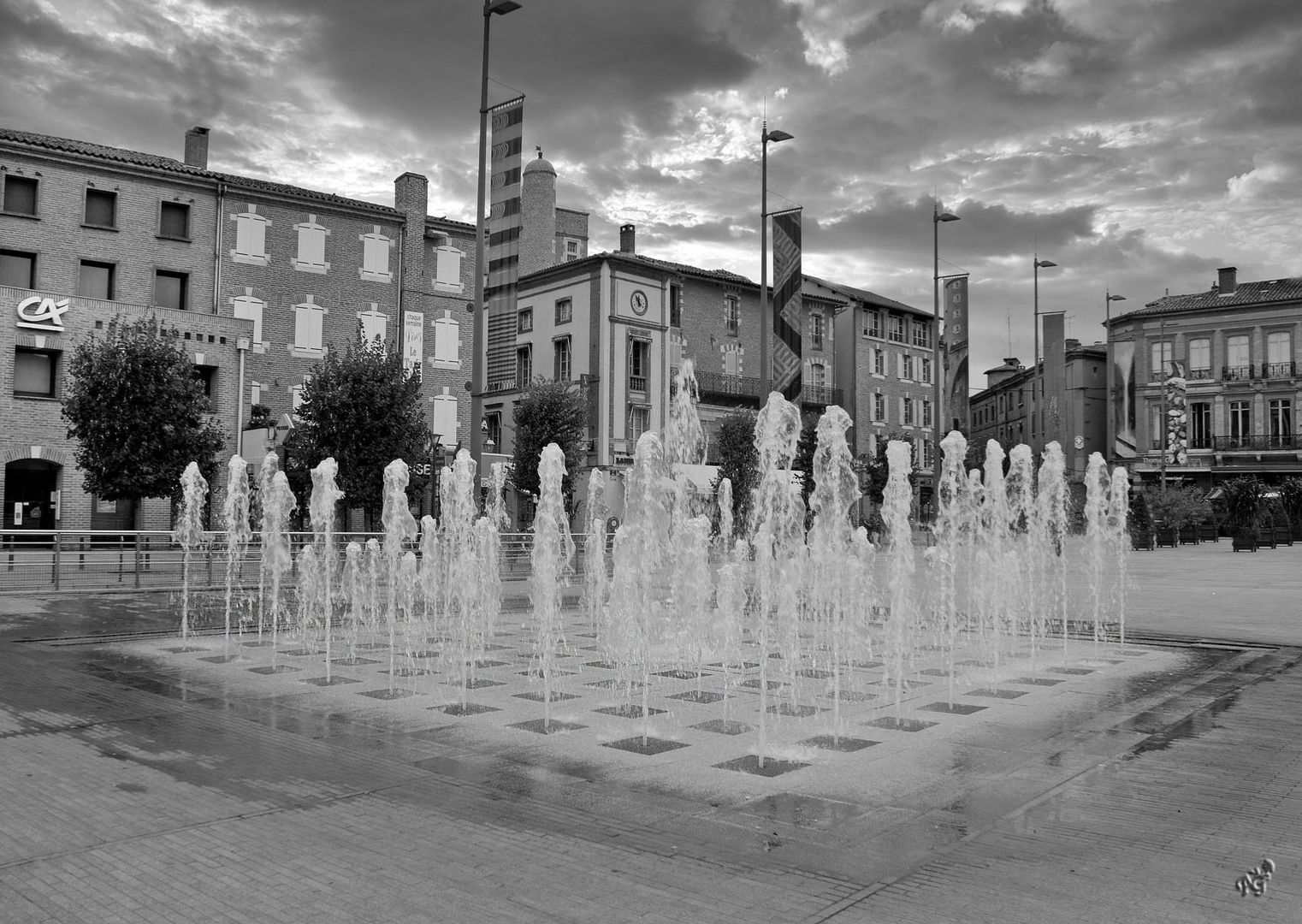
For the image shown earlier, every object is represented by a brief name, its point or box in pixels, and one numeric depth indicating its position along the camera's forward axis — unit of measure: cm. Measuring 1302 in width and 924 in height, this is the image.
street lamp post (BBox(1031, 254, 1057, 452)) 4482
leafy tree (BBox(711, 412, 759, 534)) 4581
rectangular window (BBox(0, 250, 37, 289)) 3173
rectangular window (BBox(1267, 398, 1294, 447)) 5766
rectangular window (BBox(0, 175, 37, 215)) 3161
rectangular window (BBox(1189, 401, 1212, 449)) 5994
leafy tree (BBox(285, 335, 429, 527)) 2812
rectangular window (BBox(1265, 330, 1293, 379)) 5812
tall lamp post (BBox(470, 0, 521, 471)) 1728
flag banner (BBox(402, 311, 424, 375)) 3888
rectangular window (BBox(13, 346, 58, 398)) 3050
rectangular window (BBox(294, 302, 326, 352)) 3634
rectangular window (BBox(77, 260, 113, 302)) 3303
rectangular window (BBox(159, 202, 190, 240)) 3428
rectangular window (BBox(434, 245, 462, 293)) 3984
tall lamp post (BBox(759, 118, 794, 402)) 2084
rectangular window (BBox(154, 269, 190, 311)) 3422
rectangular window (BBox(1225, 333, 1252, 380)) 5931
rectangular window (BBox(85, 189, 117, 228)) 3309
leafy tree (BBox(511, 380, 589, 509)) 3925
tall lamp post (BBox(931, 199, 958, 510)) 3284
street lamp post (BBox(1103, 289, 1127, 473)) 6262
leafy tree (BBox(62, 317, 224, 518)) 2652
